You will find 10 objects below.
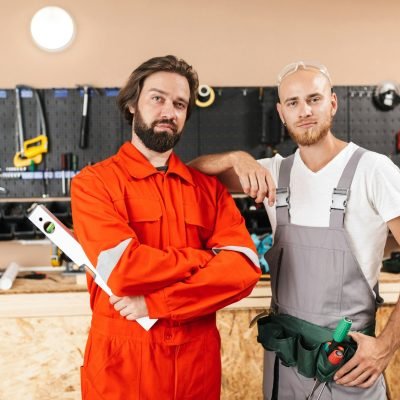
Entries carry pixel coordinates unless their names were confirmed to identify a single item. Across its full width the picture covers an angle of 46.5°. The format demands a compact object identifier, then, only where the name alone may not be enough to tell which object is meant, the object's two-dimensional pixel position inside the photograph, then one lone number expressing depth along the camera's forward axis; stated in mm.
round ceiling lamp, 3164
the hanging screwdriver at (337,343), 1337
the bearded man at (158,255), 1317
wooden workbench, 2564
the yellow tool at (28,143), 3127
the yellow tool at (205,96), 3217
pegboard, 3172
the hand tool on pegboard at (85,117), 3172
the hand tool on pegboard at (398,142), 3305
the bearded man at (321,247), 1438
